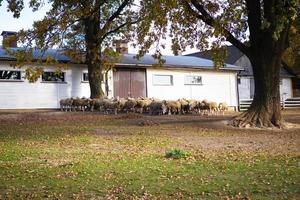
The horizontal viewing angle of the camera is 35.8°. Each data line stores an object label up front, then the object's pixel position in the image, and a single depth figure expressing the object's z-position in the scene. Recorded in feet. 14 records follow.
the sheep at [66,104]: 98.27
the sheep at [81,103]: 96.48
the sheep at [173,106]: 90.84
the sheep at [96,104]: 94.77
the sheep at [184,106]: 94.19
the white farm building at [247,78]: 152.35
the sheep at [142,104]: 92.32
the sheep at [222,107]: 99.31
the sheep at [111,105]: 91.75
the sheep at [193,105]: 94.53
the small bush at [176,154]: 38.07
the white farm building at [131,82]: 99.30
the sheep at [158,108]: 89.81
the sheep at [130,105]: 91.66
